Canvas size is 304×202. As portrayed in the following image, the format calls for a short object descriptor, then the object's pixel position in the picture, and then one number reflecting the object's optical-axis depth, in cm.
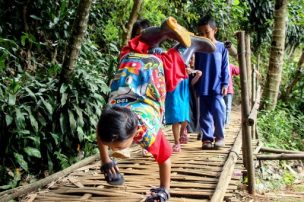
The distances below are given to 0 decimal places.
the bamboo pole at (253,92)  574
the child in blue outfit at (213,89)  406
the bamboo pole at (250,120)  348
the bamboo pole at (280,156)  446
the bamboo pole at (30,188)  288
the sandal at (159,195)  256
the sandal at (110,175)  261
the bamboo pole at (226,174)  277
